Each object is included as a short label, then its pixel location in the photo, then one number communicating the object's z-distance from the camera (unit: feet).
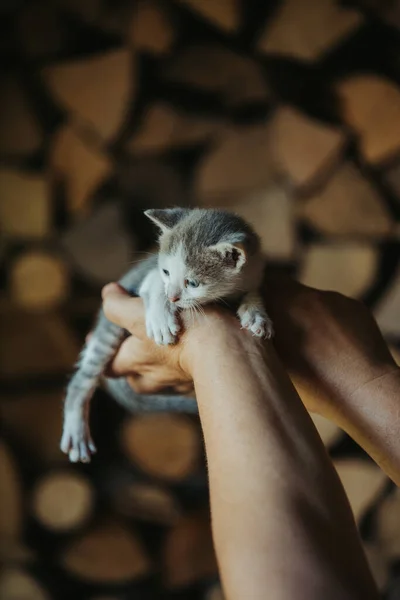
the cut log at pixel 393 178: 4.57
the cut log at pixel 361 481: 4.75
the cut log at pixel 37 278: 4.79
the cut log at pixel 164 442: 4.99
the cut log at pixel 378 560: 4.90
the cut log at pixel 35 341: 4.94
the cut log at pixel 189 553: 5.16
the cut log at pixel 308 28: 4.31
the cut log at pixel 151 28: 4.49
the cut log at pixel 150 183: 4.88
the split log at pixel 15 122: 4.74
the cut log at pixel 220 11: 4.34
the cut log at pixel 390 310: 4.59
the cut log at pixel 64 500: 5.00
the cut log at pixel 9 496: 4.94
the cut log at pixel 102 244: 4.79
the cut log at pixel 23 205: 4.74
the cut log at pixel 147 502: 5.07
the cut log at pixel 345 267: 4.60
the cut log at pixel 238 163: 4.73
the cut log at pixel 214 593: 5.27
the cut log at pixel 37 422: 5.07
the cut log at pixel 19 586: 5.10
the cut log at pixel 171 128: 4.71
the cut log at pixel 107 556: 5.14
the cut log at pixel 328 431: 4.68
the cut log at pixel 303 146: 4.51
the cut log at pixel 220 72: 4.64
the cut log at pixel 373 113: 4.40
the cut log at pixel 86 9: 4.56
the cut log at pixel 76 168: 4.75
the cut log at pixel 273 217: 4.68
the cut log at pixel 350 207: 4.54
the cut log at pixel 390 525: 4.81
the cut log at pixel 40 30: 4.64
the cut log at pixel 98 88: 4.54
